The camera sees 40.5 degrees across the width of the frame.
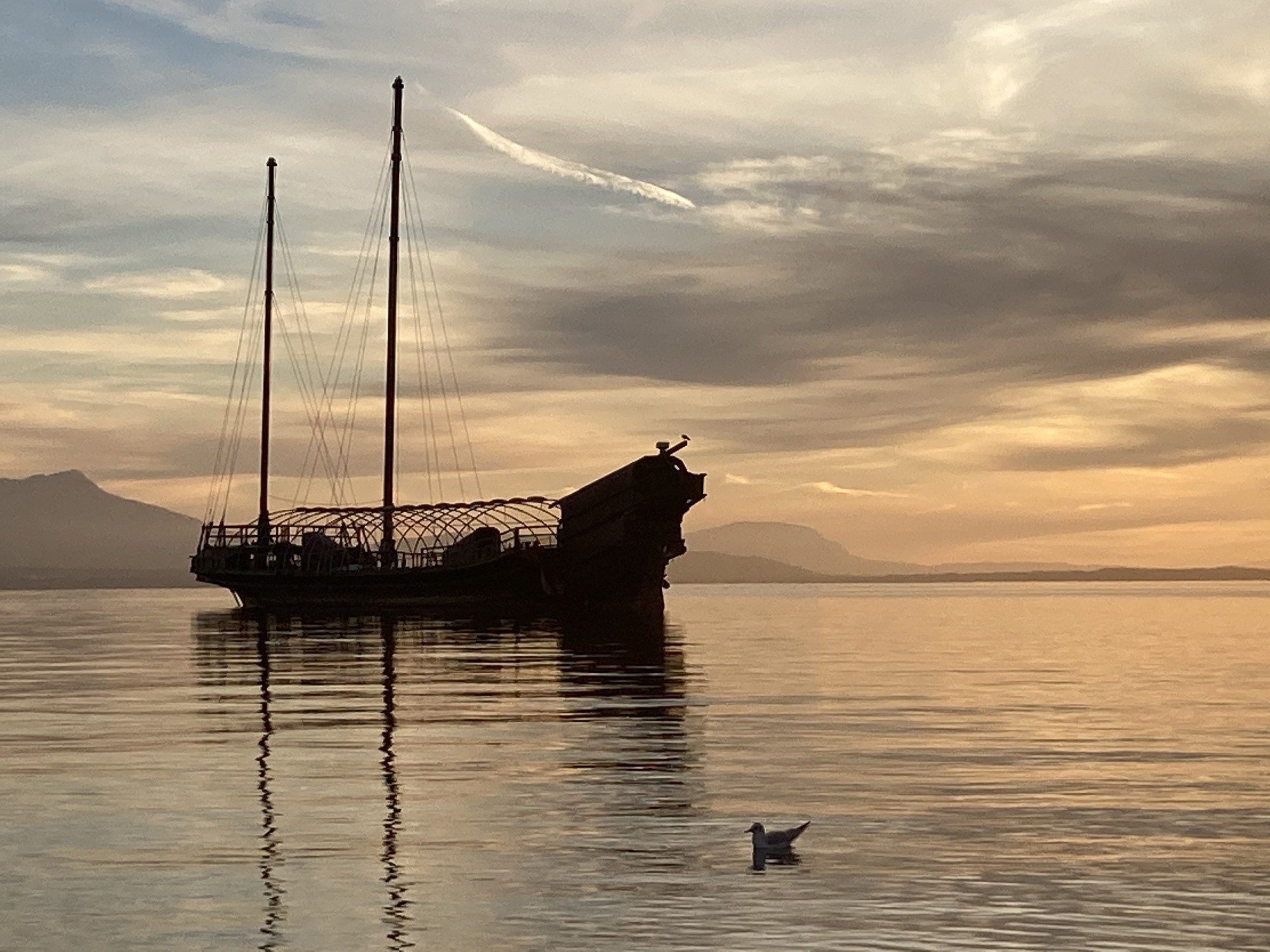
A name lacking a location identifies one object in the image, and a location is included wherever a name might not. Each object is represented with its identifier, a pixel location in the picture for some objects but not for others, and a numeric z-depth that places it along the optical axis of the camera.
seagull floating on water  15.77
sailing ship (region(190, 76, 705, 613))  76.50
